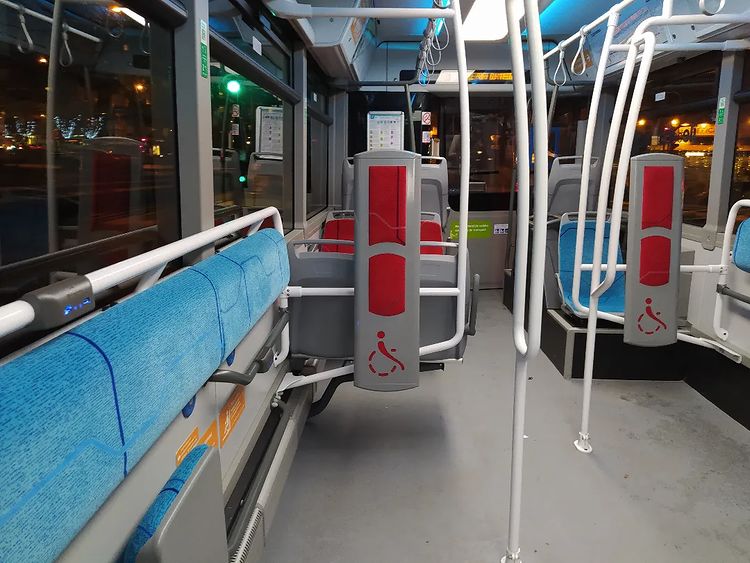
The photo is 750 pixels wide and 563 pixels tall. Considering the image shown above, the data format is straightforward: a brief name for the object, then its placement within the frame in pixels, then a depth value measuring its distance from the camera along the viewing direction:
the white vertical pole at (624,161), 2.50
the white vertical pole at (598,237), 2.62
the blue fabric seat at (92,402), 0.66
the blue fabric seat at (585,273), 4.27
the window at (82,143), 1.13
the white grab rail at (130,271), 0.72
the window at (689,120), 4.26
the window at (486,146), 6.39
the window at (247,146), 2.64
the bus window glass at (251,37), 2.33
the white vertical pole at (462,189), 2.35
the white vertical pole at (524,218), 1.51
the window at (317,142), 5.00
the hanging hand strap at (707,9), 2.45
